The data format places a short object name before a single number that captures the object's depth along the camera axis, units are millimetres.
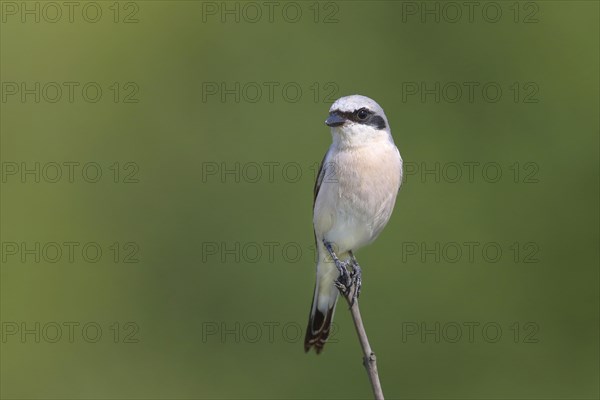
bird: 8898
